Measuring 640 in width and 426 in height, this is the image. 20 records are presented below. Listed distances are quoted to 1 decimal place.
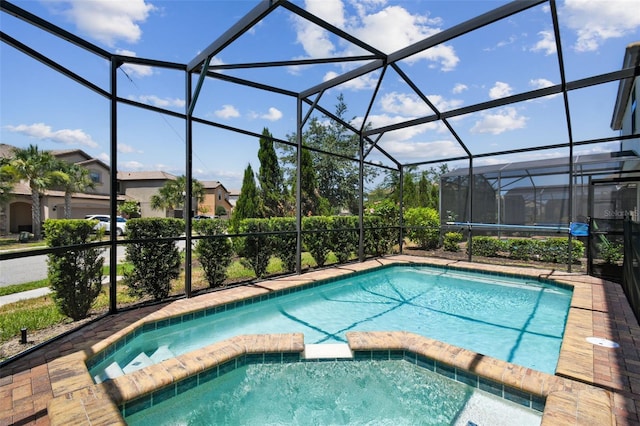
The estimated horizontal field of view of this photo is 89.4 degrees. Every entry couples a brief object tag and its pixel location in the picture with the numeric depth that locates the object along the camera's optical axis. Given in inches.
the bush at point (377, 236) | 367.9
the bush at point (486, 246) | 392.5
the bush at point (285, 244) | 277.9
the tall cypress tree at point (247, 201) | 480.7
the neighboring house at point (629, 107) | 296.8
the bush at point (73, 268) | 152.2
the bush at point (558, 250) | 346.3
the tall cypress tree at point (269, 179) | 559.5
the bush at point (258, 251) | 263.9
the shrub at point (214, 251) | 227.0
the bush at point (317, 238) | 308.7
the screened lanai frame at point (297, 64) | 143.6
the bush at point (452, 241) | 426.6
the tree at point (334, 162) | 818.8
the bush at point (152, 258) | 190.7
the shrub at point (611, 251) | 260.9
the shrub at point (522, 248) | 369.1
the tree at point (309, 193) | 580.4
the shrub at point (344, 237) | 327.6
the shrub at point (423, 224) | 449.7
